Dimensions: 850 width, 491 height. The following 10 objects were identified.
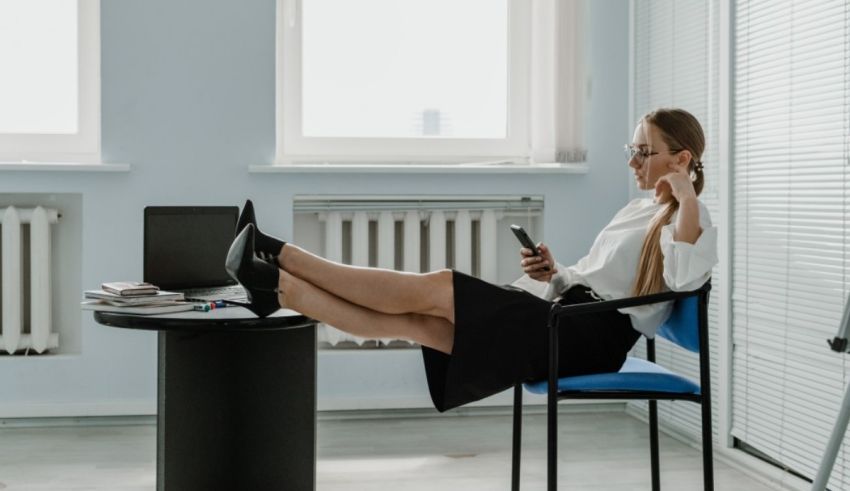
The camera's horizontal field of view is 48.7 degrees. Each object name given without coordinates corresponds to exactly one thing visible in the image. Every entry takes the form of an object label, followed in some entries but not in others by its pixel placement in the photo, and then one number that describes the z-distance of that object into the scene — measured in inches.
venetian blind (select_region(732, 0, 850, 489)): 98.9
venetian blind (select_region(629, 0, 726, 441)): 125.6
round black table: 88.8
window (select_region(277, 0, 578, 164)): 150.2
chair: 81.7
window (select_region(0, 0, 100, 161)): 145.1
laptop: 94.1
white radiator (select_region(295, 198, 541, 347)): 144.9
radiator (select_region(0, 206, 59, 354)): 137.5
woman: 85.0
